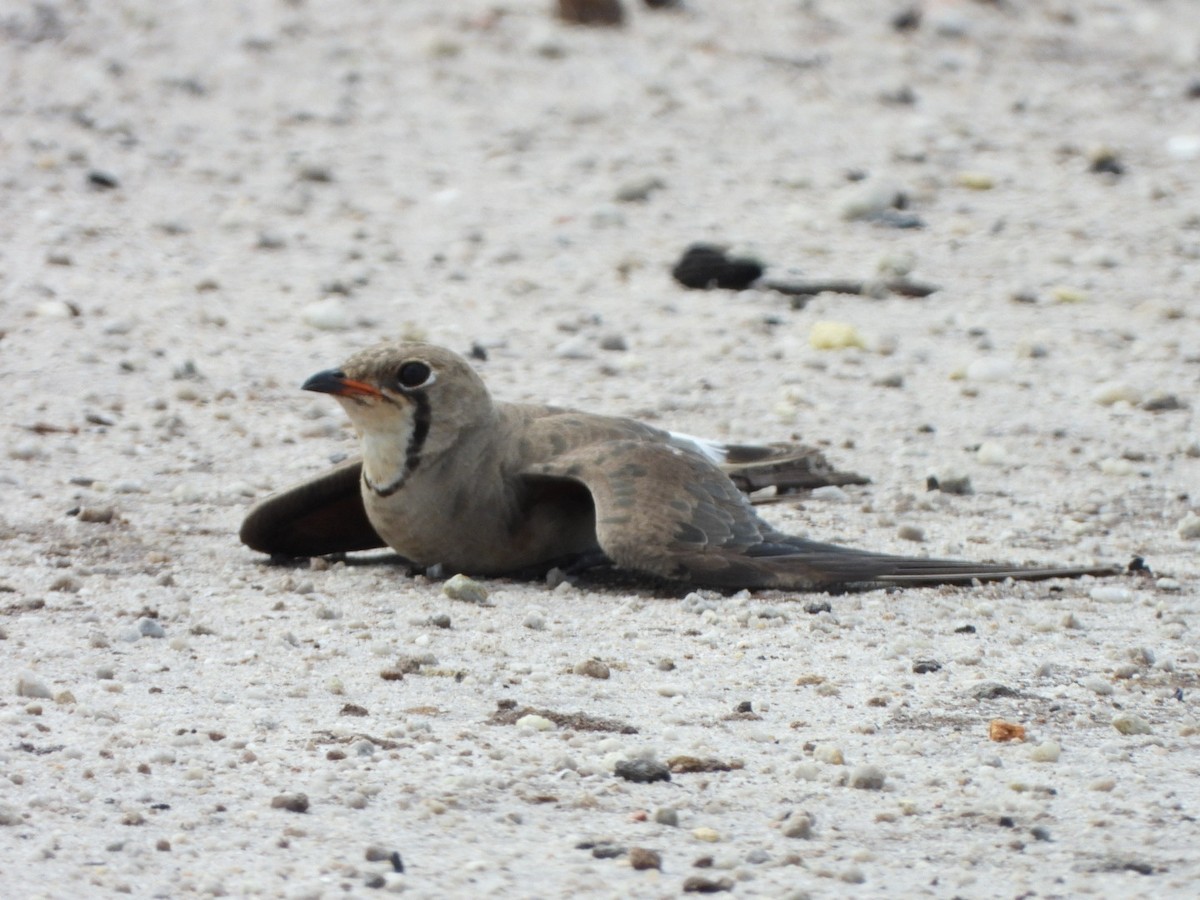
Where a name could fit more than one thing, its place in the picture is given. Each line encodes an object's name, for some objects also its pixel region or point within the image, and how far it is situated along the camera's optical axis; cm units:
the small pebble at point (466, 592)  1186
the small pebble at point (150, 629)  1089
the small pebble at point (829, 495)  1472
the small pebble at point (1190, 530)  1378
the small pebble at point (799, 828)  823
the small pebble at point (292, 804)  827
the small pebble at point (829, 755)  911
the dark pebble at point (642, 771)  879
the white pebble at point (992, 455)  1577
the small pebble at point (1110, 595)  1210
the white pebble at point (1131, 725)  956
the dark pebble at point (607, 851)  794
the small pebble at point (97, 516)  1339
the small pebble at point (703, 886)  765
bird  1198
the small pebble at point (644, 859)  783
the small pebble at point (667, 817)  833
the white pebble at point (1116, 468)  1538
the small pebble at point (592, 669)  1036
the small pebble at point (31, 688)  962
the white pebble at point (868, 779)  878
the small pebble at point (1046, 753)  916
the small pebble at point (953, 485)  1498
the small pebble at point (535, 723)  943
